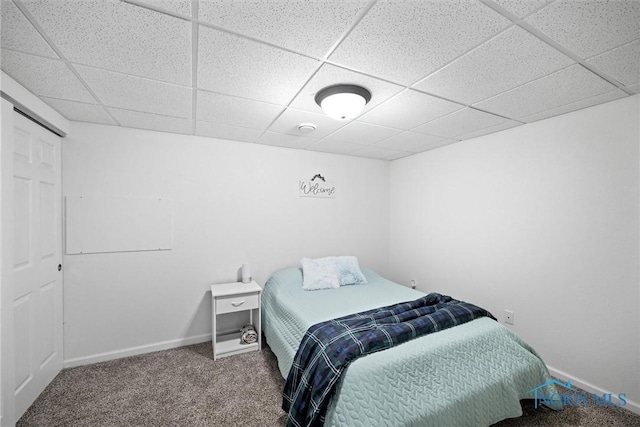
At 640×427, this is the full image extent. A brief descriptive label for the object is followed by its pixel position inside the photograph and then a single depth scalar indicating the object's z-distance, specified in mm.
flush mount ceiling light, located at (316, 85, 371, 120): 1759
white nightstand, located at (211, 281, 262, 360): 2598
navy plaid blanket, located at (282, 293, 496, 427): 1528
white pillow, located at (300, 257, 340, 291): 2928
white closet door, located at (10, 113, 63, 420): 1813
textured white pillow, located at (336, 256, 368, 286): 3125
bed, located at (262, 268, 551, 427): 1414
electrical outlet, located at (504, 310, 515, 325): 2584
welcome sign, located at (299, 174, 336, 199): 3457
